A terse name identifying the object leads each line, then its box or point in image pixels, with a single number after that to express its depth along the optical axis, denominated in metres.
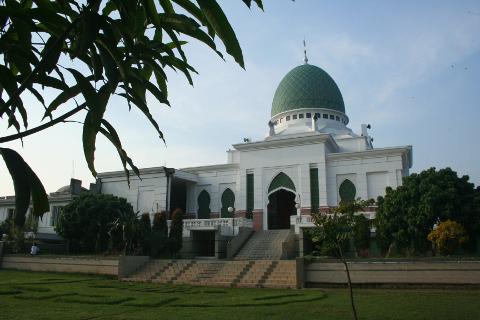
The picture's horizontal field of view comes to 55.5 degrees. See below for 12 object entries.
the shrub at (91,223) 24.95
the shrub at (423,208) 18.38
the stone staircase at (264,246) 23.36
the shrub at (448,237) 17.09
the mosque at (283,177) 27.11
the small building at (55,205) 31.90
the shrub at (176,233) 24.80
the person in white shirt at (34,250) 24.23
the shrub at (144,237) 23.60
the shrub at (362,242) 21.19
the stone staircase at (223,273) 17.75
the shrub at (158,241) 24.09
